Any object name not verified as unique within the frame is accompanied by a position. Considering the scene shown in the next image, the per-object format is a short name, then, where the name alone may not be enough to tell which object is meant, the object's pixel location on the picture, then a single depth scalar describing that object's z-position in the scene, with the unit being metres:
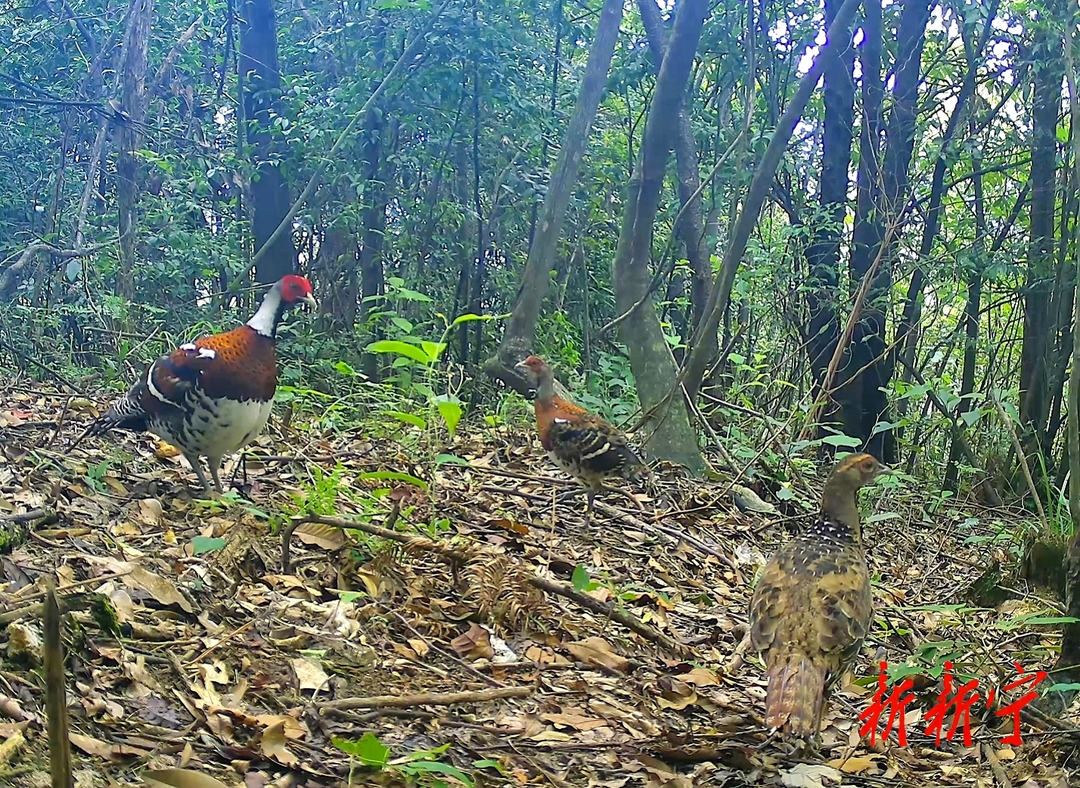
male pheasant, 5.03
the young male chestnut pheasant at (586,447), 6.36
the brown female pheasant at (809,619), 3.50
